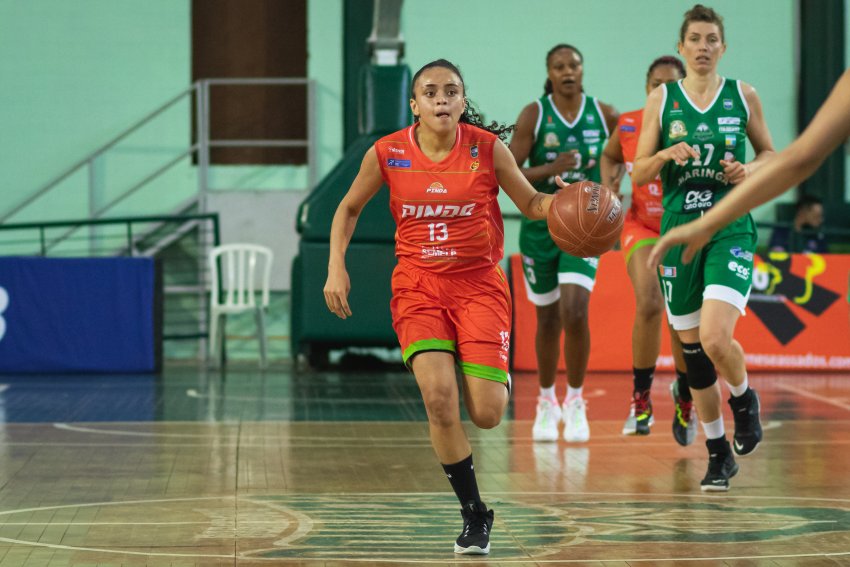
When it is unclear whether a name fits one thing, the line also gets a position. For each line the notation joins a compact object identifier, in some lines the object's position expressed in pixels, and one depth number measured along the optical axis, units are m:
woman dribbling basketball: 8.58
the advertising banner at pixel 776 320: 22.67
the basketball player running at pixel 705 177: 10.58
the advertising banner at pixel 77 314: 22.29
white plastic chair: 24.42
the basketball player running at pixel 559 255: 13.75
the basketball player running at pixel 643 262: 13.14
